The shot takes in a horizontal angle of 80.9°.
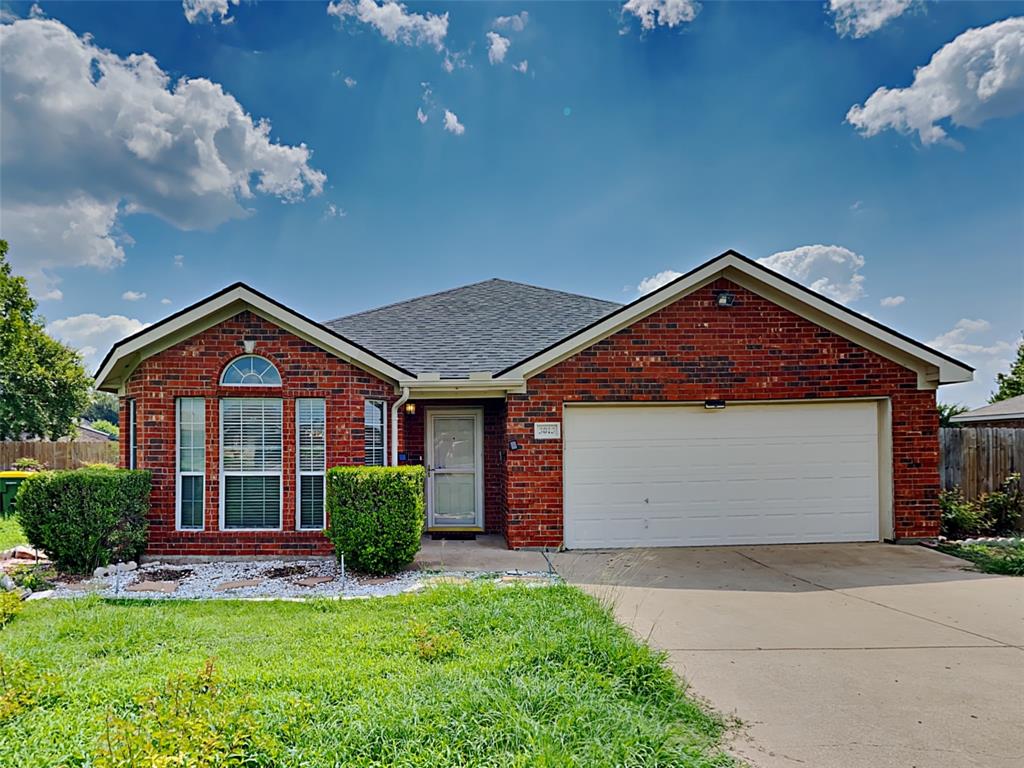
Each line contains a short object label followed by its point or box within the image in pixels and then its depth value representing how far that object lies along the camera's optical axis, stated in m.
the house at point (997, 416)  15.31
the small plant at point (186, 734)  2.72
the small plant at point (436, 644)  4.30
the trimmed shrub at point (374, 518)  7.33
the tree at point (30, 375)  28.58
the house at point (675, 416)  8.59
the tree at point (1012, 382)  29.55
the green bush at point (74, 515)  7.38
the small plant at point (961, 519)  9.71
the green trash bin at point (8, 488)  14.10
